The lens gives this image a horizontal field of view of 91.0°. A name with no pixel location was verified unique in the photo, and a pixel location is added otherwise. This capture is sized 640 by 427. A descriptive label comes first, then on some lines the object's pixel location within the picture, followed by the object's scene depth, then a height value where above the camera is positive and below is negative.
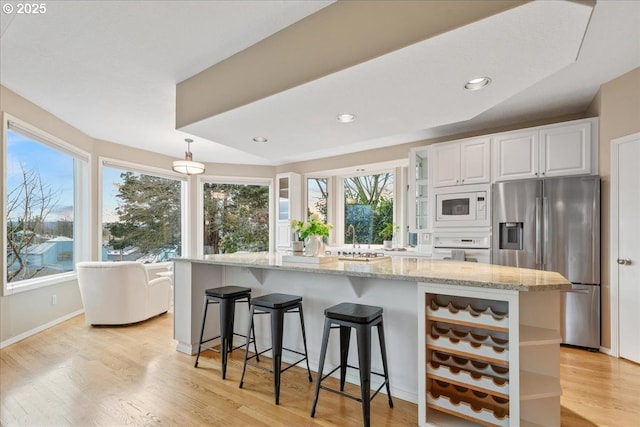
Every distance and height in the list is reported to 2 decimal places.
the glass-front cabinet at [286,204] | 5.99 +0.16
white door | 2.85 -0.29
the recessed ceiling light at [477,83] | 2.00 +0.84
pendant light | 4.24 +0.62
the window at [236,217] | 6.39 -0.10
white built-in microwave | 3.73 +0.08
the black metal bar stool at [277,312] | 2.23 -0.76
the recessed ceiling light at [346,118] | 2.57 +0.79
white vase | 2.65 -0.29
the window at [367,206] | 5.31 +0.12
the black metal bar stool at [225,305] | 2.63 -0.81
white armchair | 3.82 -0.97
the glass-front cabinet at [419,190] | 4.31 +0.30
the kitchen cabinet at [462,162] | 3.77 +0.63
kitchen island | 1.69 -0.74
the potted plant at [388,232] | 5.09 -0.32
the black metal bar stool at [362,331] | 1.87 -0.76
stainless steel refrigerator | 3.12 -0.26
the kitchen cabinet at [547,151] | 3.21 +0.66
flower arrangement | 2.67 -0.14
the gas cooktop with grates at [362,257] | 2.74 -0.40
